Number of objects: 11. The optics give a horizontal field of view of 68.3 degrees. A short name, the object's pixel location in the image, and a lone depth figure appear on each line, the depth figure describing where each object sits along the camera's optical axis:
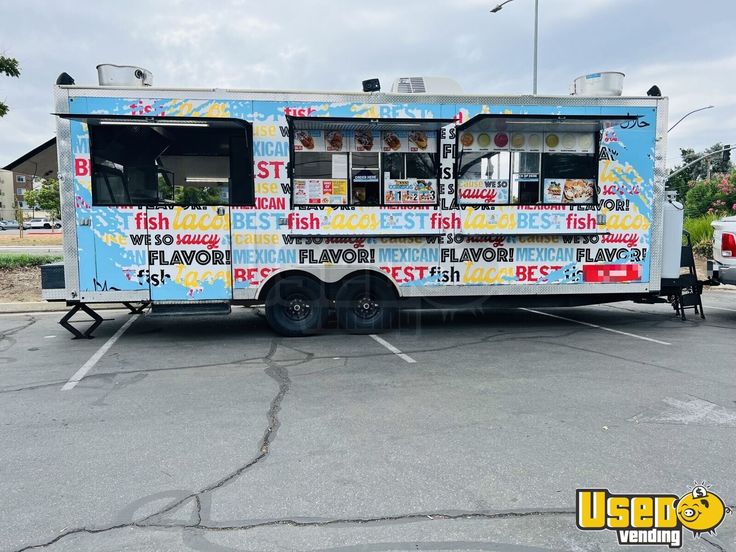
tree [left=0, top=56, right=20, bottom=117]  11.41
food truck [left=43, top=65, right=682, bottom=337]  7.57
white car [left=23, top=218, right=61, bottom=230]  61.85
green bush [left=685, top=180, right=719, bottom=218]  29.11
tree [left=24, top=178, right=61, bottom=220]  37.90
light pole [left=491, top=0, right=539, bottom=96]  18.23
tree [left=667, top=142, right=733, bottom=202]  40.41
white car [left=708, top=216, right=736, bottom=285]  9.45
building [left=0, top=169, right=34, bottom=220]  108.03
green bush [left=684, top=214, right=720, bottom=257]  18.62
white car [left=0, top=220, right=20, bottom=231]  66.12
